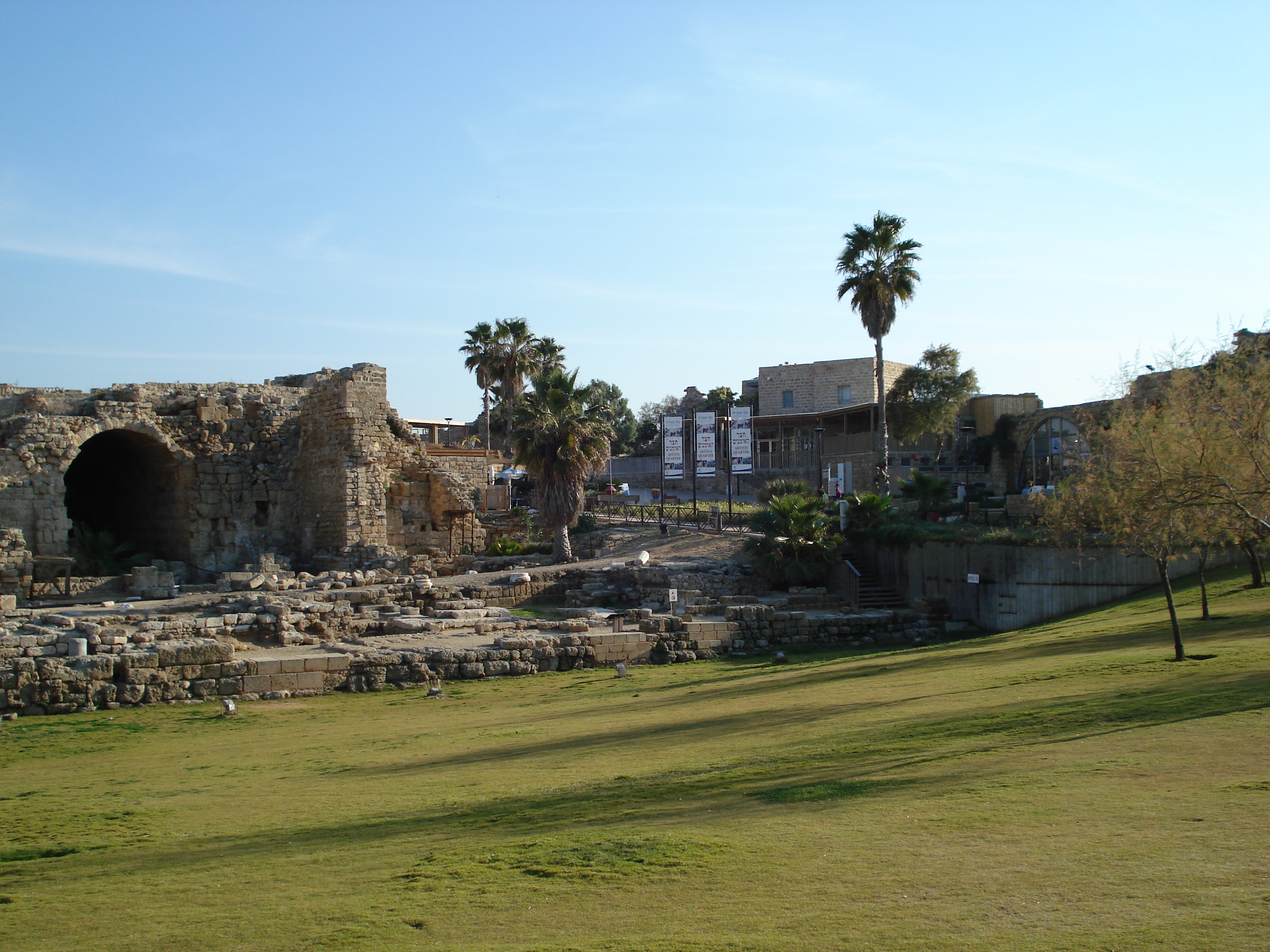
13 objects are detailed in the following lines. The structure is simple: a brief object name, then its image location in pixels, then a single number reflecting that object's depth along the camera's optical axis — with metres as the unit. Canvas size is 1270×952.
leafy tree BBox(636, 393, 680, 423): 83.69
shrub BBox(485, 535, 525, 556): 34.47
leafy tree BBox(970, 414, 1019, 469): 42.28
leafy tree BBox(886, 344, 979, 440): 47.03
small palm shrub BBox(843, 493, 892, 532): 29.39
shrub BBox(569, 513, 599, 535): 38.09
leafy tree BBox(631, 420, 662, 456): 76.12
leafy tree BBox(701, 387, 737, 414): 68.19
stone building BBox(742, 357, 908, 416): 56.69
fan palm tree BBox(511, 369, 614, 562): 31.41
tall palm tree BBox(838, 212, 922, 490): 37.09
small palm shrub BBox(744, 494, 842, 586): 27.84
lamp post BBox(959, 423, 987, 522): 36.29
